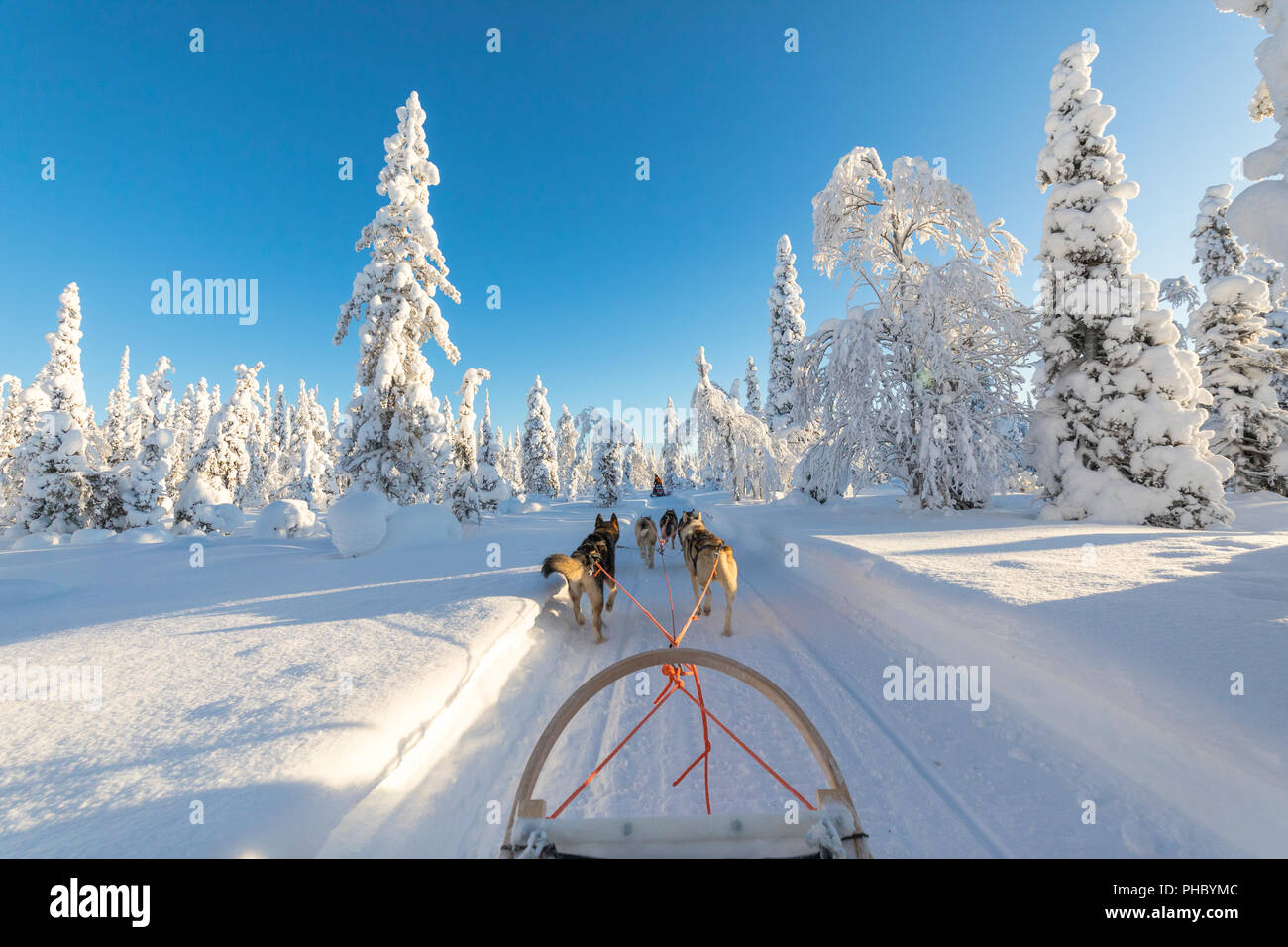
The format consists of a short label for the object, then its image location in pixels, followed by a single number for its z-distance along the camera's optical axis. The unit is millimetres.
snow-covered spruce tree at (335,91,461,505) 14320
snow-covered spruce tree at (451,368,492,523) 22000
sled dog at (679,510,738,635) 5410
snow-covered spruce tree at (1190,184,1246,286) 15547
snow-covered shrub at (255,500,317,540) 16047
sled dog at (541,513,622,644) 5477
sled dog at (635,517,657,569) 9828
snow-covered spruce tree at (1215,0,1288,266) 3752
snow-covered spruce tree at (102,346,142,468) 31281
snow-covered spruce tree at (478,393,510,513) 28625
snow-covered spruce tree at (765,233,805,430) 25375
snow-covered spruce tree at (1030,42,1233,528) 8867
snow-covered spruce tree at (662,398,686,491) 59281
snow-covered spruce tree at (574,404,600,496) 68688
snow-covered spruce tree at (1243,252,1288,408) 14461
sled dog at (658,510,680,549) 11102
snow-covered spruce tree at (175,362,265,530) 22078
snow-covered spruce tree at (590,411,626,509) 36247
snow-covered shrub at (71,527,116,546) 17484
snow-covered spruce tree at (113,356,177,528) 21453
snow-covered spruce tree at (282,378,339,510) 43844
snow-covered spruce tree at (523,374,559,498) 40062
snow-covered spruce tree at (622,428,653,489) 84750
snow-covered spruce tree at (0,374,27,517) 20438
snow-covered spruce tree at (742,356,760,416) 46000
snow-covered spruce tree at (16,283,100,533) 18281
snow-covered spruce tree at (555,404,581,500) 59622
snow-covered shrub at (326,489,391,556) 10336
